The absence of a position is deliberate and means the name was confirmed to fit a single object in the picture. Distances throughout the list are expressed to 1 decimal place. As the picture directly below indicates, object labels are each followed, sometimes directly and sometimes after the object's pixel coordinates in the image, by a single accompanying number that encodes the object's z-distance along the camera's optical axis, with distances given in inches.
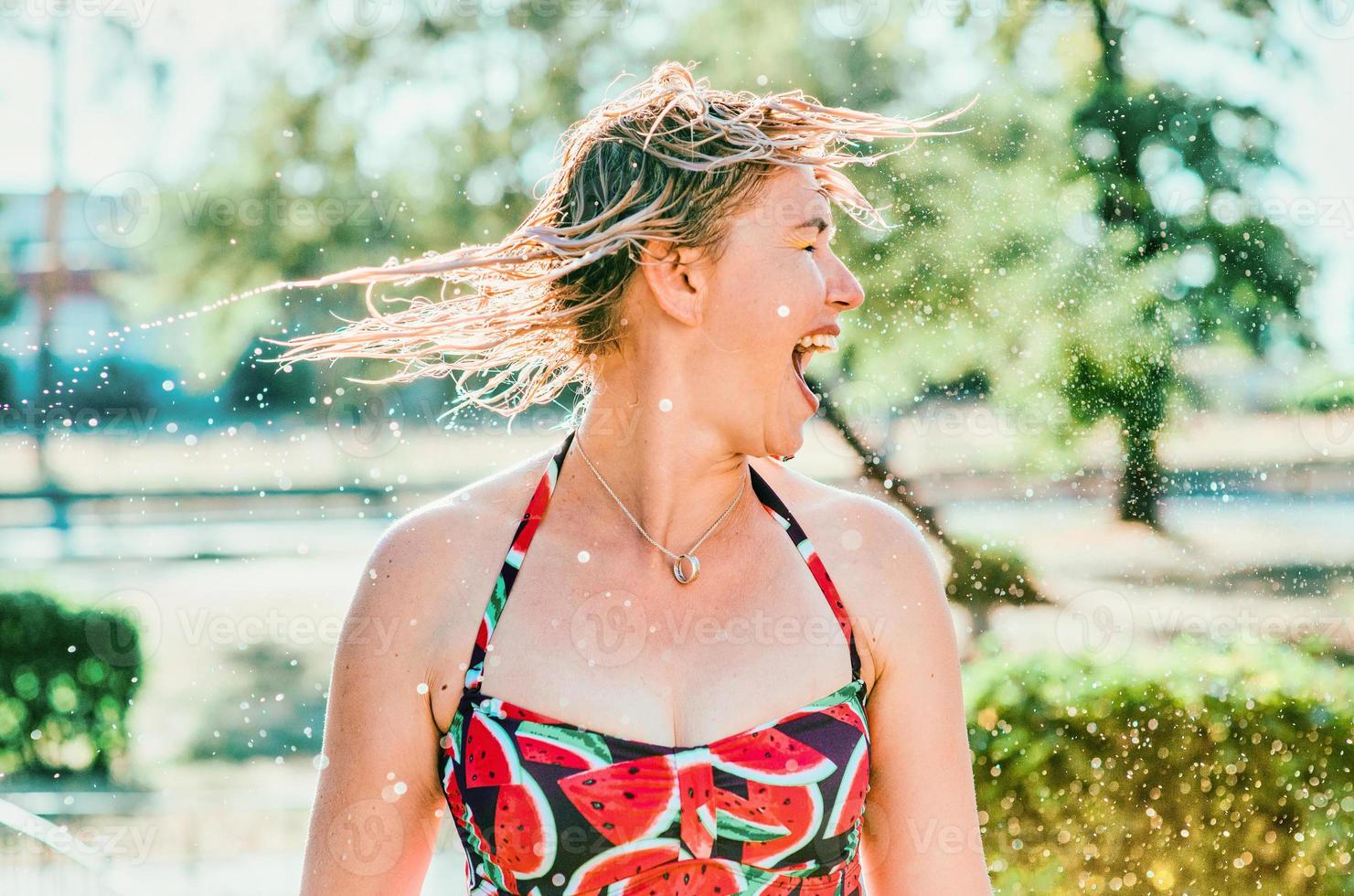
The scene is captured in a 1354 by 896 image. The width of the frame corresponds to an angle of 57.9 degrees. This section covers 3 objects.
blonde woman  71.4
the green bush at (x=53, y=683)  274.7
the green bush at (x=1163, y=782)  152.4
